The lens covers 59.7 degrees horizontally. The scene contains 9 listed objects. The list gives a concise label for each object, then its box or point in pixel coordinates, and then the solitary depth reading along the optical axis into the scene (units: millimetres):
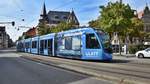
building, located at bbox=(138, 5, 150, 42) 41497
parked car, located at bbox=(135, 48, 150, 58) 16122
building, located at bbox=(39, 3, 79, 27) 55773
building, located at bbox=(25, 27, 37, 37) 68033
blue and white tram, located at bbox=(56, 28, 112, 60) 10762
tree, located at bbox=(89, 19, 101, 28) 33444
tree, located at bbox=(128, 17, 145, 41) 28357
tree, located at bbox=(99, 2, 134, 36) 19009
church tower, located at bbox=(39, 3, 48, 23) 55326
